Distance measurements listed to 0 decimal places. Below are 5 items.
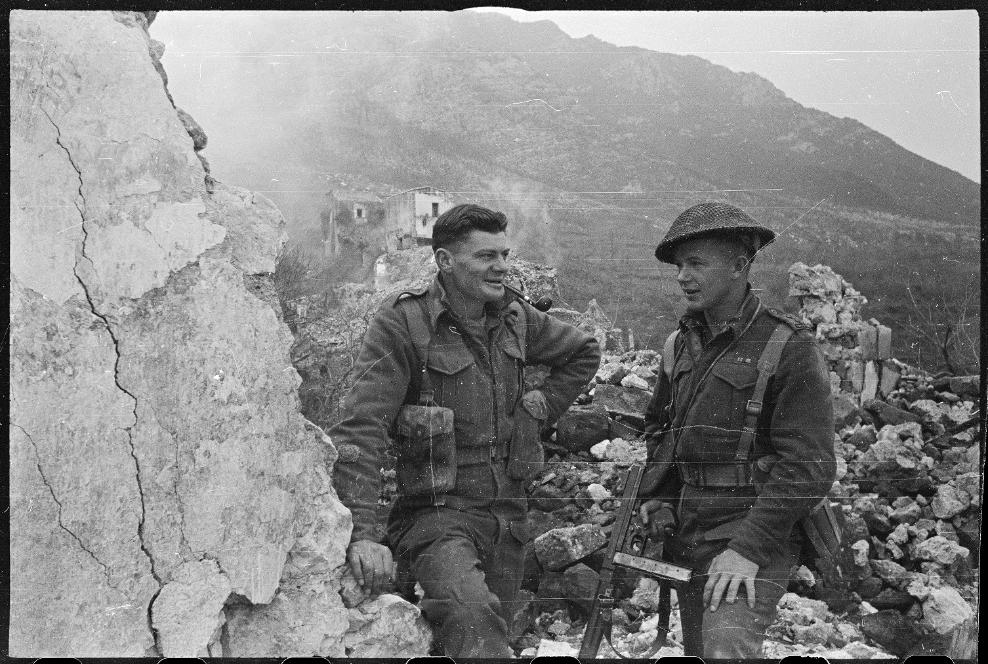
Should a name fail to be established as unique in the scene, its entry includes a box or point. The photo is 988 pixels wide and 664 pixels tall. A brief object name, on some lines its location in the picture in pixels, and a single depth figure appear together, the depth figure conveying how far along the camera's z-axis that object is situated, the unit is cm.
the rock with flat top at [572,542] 408
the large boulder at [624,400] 413
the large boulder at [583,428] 411
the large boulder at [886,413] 426
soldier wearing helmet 374
